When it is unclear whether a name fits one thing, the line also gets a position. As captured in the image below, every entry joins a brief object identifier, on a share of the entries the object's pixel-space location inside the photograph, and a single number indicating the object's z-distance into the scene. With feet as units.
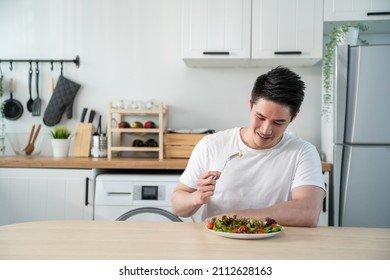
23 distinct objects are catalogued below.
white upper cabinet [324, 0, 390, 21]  9.91
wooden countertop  9.41
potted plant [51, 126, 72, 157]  10.62
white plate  4.11
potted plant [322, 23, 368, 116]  9.57
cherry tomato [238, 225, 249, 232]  4.18
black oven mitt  11.36
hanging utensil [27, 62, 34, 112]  11.48
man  5.29
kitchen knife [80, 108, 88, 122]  11.25
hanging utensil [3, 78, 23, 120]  11.53
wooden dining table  3.64
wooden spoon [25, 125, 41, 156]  11.19
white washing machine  9.20
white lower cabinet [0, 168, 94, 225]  9.41
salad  4.20
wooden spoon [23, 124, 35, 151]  11.23
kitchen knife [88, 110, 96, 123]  11.22
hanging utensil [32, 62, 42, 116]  11.49
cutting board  10.84
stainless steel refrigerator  9.00
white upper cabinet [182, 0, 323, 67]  10.12
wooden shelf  10.38
